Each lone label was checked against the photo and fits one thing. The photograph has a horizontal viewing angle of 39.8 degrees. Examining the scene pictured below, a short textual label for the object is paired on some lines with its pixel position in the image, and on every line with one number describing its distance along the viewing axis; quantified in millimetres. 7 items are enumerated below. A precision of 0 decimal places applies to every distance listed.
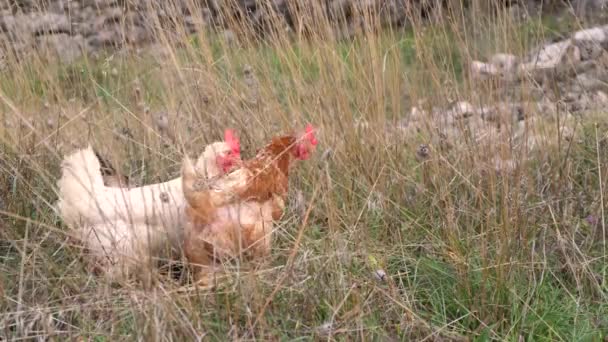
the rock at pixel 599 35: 4323
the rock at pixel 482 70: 2586
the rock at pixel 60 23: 6430
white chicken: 2012
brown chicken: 1998
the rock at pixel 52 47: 3143
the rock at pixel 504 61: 2496
